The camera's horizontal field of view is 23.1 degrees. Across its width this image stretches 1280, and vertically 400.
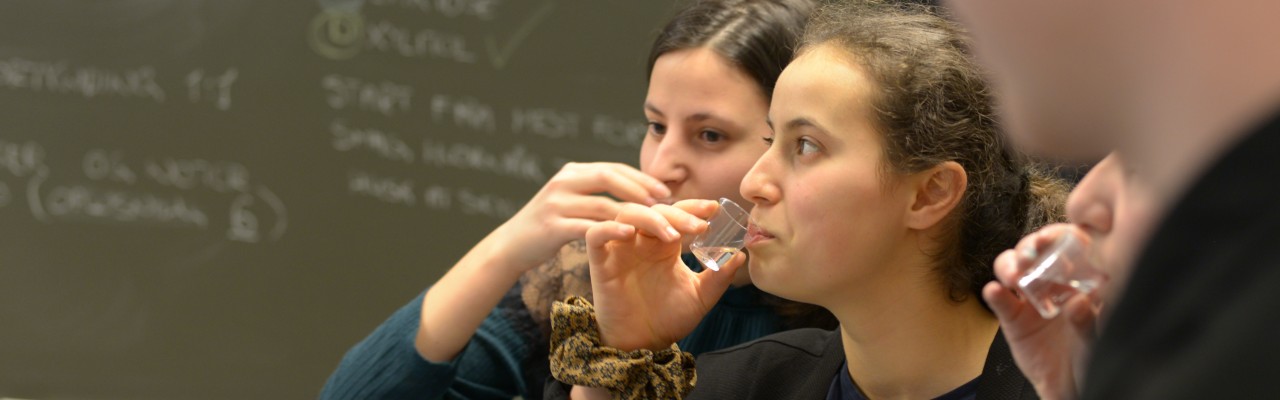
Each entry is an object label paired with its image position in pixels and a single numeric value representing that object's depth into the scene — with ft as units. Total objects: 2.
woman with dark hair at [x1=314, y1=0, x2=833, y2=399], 7.74
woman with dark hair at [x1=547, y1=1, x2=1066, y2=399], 6.89
